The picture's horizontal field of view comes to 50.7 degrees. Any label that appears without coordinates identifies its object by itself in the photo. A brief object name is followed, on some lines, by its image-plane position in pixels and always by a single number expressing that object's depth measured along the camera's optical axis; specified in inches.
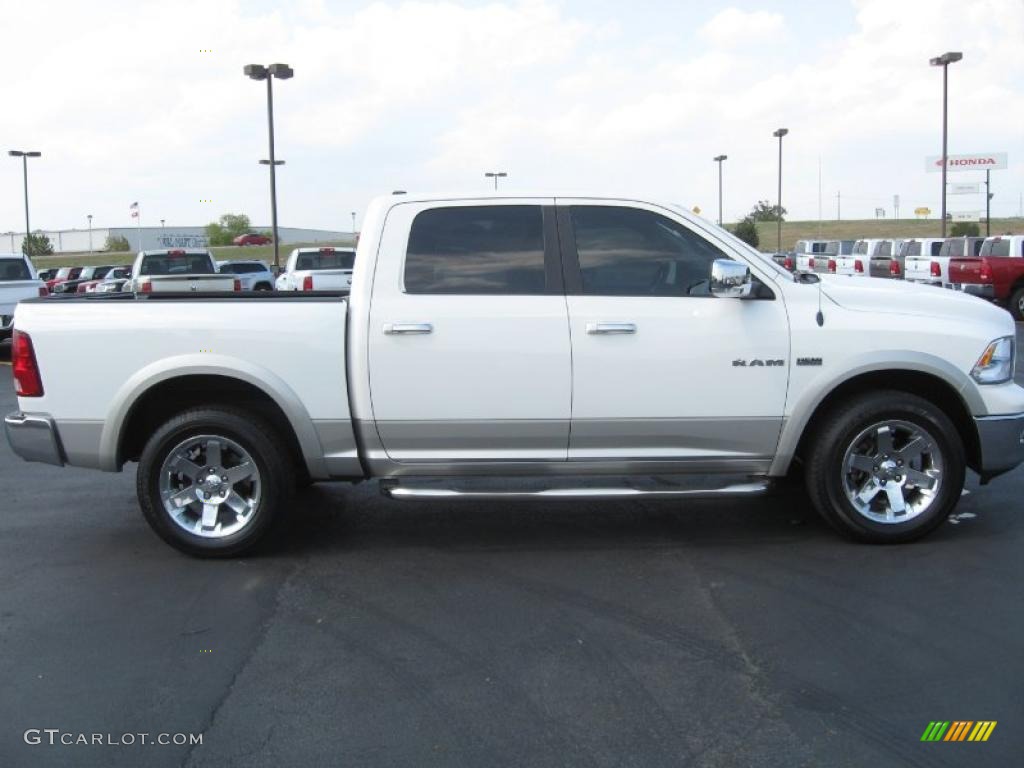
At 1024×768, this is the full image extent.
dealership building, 3873.0
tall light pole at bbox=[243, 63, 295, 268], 1241.4
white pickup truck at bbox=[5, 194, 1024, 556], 226.1
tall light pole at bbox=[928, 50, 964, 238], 1501.0
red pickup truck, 893.2
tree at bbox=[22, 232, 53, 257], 3282.5
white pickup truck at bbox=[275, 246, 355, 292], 874.1
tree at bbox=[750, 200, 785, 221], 4416.8
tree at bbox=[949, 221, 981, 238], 2785.4
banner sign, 3021.7
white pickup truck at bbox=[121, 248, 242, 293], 905.2
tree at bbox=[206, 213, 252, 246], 4461.1
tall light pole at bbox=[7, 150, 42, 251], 1897.0
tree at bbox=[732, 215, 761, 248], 1963.7
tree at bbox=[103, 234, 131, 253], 3959.2
